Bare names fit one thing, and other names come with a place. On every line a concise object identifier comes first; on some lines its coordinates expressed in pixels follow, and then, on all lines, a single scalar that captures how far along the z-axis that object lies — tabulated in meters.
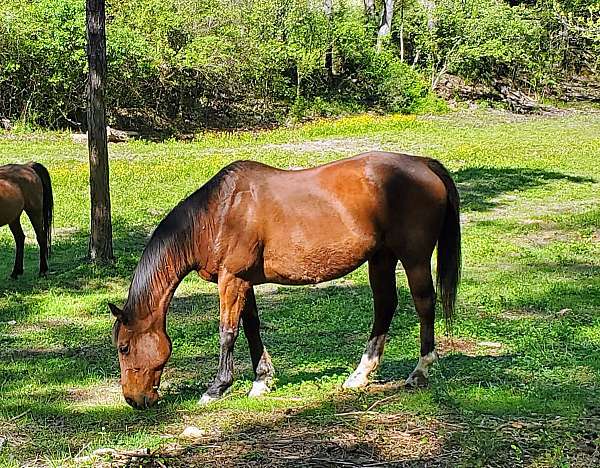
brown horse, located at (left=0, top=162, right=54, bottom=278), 10.92
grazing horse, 5.68
